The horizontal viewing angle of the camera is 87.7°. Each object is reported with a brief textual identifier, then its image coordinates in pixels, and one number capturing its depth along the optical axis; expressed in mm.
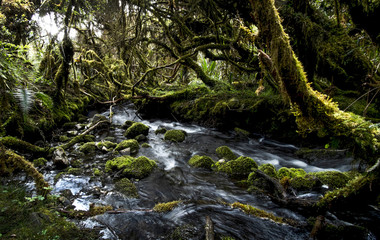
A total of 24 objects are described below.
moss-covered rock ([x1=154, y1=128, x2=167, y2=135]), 7927
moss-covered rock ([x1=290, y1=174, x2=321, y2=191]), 3461
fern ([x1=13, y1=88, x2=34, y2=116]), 2713
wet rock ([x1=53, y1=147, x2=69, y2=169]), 4355
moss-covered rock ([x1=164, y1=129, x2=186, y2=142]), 7066
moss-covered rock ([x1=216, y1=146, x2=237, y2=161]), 5230
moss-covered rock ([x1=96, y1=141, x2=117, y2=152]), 5723
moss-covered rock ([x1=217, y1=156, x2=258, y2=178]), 4371
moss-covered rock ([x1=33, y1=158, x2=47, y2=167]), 4273
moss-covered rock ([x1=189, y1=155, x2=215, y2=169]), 4801
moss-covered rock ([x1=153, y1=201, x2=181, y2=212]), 2901
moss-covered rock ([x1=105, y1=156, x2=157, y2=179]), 4211
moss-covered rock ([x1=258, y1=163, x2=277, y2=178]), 4025
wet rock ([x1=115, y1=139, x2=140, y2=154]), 5772
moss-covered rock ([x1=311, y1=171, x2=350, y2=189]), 3553
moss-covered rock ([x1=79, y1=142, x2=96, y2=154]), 5496
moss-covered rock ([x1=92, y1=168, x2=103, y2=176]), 4227
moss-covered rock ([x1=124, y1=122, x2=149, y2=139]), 7328
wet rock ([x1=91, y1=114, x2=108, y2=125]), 8262
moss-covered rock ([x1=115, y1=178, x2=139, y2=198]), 3501
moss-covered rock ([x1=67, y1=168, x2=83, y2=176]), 4118
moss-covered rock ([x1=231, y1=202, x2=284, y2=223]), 2679
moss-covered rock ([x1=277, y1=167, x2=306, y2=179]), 4008
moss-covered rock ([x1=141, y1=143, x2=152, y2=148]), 6232
